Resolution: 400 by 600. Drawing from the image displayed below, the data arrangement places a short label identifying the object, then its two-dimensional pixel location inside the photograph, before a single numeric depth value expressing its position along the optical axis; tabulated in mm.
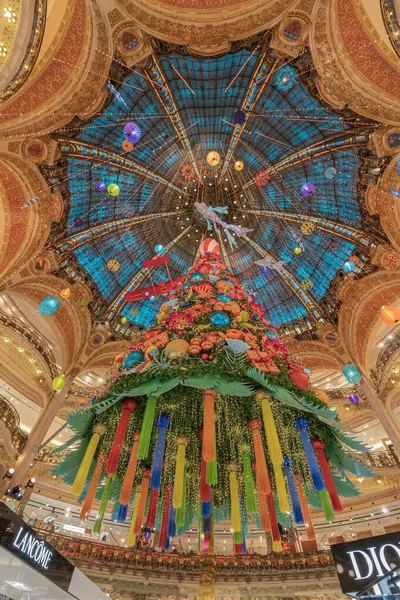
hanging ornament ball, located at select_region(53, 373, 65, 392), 13688
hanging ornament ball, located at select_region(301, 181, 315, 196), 12115
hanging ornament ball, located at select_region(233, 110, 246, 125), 10883
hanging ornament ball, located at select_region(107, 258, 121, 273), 17641
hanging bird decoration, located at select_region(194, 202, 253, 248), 10234
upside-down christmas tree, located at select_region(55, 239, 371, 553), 4595
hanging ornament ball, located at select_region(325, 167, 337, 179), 11505
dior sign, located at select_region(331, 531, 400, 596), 2590
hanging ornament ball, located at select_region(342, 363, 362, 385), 13797
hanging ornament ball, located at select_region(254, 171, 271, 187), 13180
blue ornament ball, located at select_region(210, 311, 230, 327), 5566
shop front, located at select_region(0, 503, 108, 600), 3215
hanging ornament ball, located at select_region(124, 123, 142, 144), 9977
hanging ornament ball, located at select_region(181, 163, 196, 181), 16203
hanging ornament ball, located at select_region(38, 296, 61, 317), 12070
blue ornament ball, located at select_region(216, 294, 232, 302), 6261
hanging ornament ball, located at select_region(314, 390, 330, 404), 5206
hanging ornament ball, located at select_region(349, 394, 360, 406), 14856
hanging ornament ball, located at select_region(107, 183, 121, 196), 11250
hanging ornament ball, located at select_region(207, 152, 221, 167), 10617
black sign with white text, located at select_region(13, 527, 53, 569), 3314
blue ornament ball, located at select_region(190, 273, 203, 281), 7014
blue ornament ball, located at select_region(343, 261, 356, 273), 14633
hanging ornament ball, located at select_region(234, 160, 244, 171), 12645
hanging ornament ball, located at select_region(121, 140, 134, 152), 10914
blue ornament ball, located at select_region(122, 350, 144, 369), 5277
